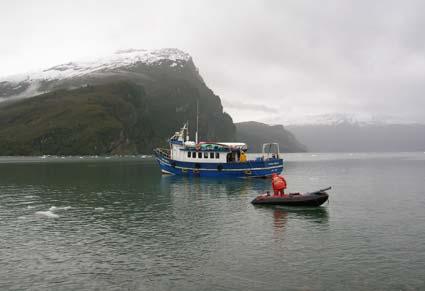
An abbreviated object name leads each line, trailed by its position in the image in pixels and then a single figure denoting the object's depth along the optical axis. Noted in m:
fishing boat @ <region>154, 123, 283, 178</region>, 87.44
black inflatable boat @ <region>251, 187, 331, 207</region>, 48.03
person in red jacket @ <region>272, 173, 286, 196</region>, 50.50
